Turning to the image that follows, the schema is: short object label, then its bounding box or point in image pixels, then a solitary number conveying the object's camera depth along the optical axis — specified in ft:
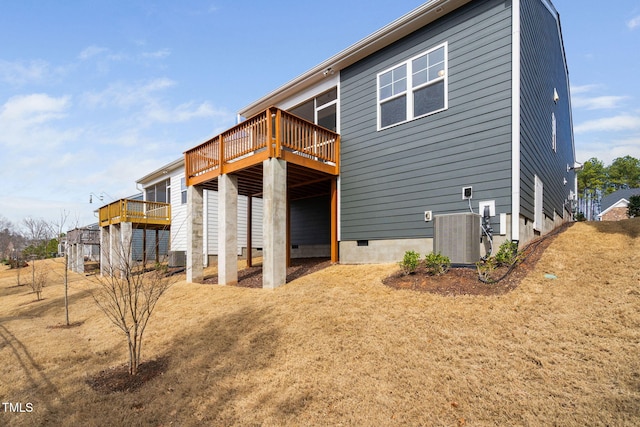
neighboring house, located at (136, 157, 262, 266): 49.47
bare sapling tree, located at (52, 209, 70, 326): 26.66
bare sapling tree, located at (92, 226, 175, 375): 13.42
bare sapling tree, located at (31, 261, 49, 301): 36.24
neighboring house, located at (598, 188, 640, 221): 89.76
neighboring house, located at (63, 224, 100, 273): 62.03
